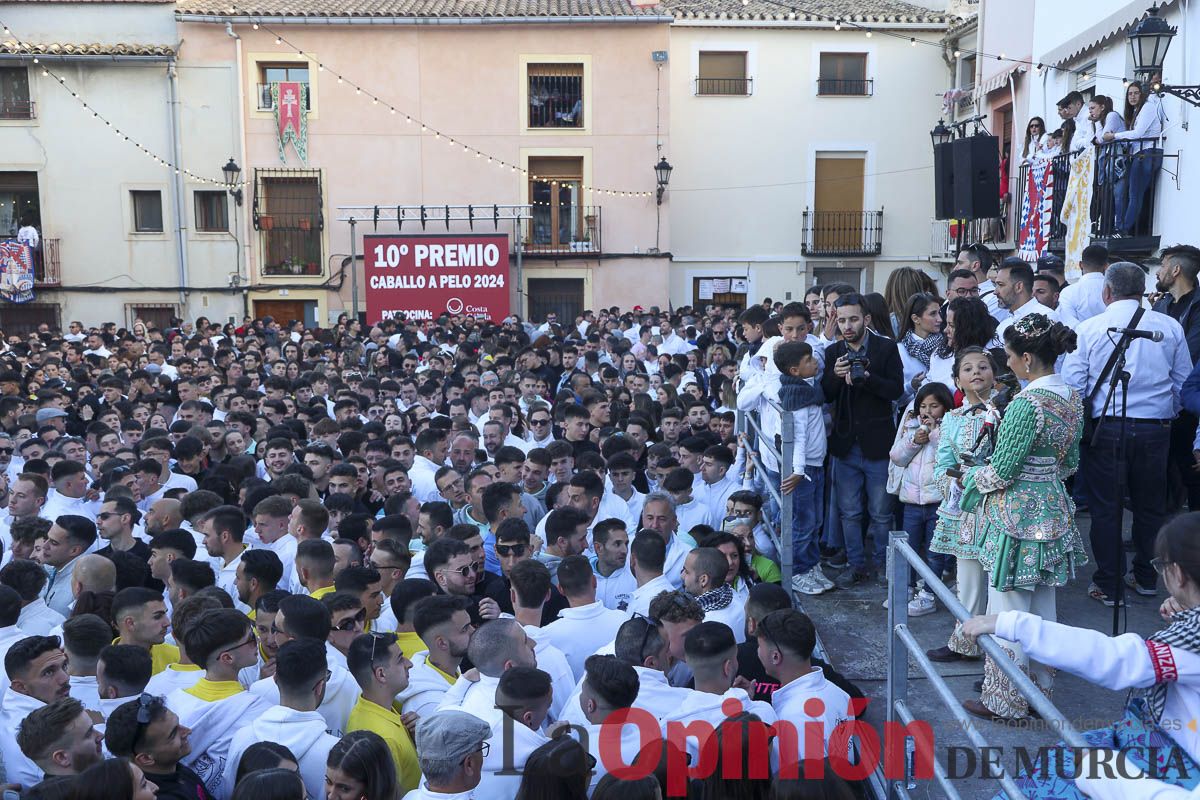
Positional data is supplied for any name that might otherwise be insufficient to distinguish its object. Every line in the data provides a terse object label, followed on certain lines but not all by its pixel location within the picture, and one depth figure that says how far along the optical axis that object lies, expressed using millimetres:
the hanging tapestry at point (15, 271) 20672
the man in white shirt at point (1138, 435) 5207
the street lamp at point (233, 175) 20656
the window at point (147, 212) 21641
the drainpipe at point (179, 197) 21078
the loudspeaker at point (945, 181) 12625
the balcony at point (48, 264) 21312
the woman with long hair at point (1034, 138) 12282
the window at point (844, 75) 22531
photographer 5555
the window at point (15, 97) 21219
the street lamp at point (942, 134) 13345
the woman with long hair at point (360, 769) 3051
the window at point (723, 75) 22531
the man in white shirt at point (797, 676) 3553
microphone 4609
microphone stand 4668
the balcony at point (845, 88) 22531
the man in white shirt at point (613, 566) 5184
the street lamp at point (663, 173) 21000
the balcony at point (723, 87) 22531
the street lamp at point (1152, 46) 7680
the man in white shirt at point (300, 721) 3416
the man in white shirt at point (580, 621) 4359
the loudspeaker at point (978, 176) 11805
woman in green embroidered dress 3949
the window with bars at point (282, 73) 21406
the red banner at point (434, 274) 20844
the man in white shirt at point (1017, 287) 5902
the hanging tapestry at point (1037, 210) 11617
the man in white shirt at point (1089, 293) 6645
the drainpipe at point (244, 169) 21016
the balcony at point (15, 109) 21281
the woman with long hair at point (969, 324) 5016
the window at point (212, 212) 21609
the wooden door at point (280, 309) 21766
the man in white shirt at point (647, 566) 4676
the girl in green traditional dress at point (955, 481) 4418
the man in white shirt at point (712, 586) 4488
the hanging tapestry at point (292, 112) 21016
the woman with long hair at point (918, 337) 5992
